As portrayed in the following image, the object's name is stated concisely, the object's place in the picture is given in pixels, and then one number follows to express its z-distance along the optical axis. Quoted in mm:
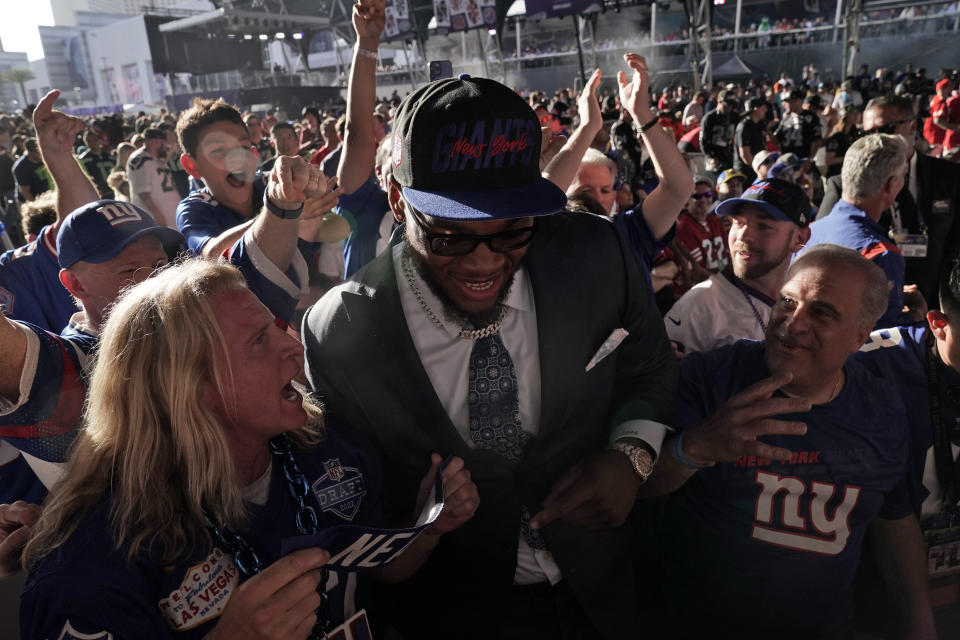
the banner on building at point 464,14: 18734
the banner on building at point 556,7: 17203
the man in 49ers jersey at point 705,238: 4027
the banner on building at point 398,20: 19109
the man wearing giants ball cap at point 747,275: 2479
